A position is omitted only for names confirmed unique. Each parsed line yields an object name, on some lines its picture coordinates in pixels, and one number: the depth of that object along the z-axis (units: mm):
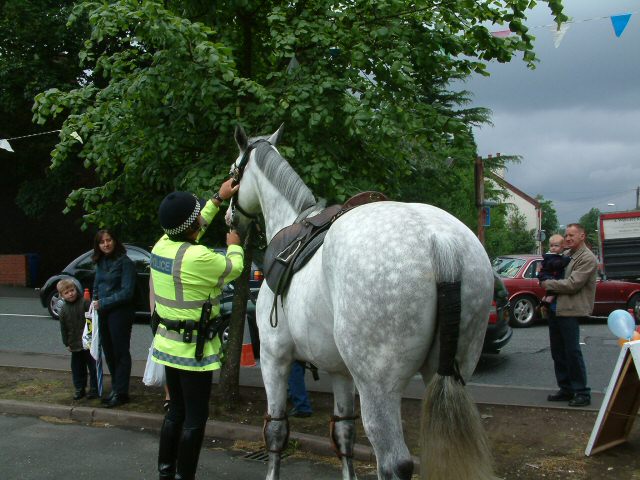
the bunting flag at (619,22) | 8742
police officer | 4141
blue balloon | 5105
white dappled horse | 3053
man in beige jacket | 6695
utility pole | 11805
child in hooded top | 7504
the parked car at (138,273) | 13219
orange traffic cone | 7676
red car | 14852
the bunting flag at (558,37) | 8416
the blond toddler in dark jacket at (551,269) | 6969
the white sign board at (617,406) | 5141
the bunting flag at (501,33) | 7420
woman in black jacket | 7281
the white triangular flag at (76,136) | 6621
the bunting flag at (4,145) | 12672
